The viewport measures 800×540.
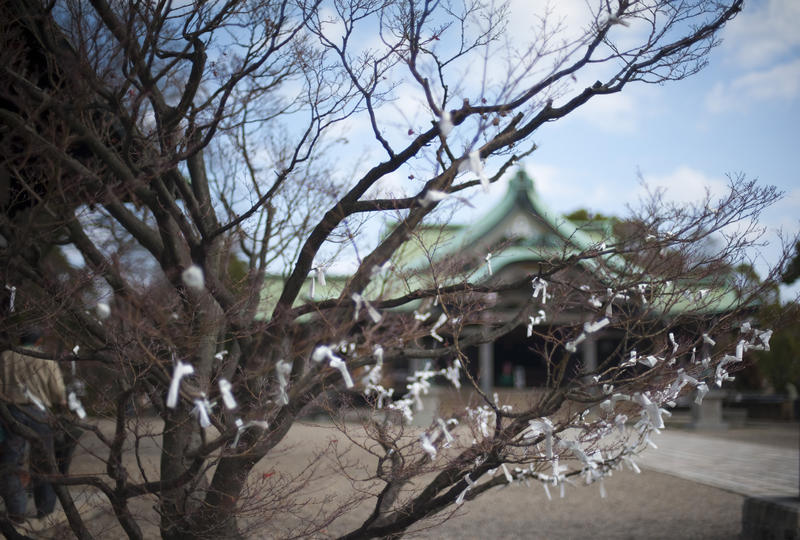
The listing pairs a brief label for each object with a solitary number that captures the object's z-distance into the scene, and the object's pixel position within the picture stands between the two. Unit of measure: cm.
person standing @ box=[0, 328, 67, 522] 414
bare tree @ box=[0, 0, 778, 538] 296
